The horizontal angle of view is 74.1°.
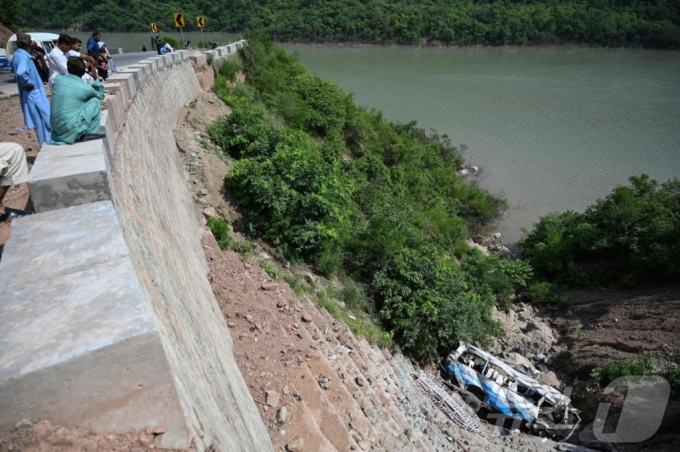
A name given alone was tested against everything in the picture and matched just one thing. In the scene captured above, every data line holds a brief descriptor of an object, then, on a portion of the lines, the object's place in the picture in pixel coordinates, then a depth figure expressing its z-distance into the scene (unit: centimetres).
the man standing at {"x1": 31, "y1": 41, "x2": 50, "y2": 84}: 758
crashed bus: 856
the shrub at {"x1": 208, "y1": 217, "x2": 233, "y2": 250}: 761
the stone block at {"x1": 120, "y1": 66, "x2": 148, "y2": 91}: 775
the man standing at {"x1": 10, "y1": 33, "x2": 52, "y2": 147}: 604
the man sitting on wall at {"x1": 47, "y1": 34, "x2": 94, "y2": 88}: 644
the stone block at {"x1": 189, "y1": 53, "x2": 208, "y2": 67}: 1367
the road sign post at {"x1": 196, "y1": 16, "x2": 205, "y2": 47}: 1662
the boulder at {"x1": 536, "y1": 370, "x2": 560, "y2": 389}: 969
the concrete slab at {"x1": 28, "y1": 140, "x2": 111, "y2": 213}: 324
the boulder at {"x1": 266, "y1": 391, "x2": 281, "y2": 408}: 525
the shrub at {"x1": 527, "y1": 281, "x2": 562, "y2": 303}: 1255
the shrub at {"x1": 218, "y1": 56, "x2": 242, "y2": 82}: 1534
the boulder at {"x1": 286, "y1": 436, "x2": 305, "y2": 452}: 487
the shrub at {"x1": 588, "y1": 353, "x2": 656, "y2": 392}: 894
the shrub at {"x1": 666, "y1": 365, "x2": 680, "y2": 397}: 846
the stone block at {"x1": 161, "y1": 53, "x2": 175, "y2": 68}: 1094
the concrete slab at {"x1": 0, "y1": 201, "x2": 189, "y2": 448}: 213
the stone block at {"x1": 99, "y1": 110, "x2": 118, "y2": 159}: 429
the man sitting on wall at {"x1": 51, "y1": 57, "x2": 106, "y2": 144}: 414
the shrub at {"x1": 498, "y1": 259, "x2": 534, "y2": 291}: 1297
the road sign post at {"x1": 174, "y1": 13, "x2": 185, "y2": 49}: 1414
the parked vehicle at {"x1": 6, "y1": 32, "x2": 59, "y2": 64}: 1700
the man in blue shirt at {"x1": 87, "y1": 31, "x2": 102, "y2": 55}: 1005
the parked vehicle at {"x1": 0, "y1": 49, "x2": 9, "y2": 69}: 1642
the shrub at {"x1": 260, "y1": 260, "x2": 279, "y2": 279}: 753
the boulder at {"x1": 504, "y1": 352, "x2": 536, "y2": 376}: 980
